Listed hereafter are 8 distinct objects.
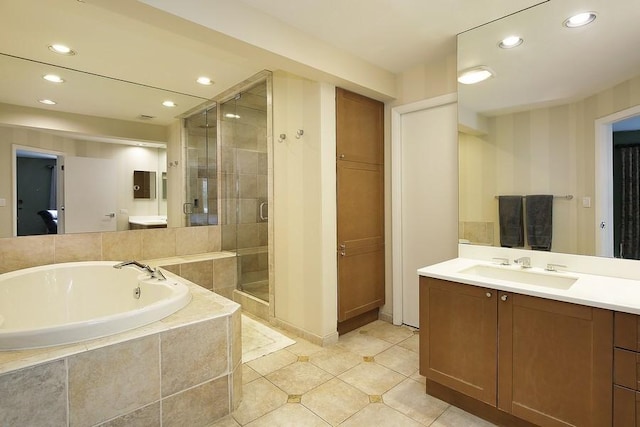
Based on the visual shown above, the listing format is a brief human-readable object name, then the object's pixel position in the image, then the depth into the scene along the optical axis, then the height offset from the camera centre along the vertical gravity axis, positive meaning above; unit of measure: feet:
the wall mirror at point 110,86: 7.13 +3.87
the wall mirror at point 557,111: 6.12 +2.05
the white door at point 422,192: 9.29 +0.50
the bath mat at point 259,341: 8.78 -3.85
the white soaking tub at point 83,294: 6.39 -1.96
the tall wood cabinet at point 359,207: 9.55 +0.08
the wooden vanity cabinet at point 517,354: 4.72 -2.47
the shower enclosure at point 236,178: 11.83 +1.31
